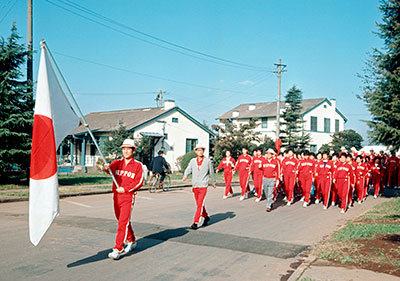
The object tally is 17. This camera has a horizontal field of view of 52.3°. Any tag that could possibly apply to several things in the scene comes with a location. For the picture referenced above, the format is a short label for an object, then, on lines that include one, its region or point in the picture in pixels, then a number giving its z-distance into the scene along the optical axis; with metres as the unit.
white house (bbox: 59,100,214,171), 34.28
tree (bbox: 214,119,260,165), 35.62
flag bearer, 6.72
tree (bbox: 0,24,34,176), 18.05
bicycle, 19.09
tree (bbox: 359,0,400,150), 15.91
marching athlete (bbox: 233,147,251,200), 16.72
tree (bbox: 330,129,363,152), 51.56
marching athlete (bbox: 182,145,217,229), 9.66
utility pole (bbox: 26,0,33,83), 19.27
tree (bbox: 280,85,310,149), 43.28
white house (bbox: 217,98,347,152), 52.91
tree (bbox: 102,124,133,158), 29.56
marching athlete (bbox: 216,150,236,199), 17.16
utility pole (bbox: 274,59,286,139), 35.90
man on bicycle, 18.81
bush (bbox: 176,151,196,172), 32.78
